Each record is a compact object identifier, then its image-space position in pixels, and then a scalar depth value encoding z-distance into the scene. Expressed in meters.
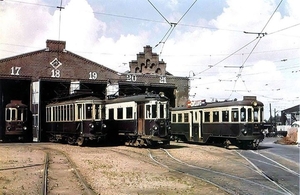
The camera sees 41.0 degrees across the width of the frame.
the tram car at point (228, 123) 22.69
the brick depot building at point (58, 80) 34.81
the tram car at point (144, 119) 22.43
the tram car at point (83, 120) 24.22
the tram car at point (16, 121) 32.16
